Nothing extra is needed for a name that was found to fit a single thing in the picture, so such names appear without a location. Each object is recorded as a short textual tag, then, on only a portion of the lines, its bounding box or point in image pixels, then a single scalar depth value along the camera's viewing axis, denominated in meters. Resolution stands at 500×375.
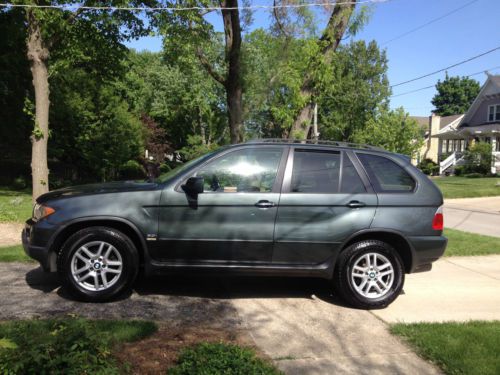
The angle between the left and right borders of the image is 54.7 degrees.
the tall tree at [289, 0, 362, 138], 12.31
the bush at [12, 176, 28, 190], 22.94
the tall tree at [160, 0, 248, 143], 11.69
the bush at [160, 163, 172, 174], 33.53
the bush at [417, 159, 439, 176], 39.43
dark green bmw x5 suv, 5.05
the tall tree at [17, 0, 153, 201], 11.16
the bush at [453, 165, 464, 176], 35.70
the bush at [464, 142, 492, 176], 33.47
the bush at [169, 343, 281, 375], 3.34
